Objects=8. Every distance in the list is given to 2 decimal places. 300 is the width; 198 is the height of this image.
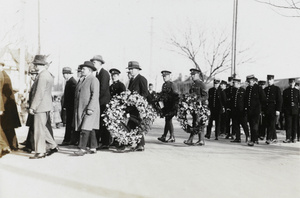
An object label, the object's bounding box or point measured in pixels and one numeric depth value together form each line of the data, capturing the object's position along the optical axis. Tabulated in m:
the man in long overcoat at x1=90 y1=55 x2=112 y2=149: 9.46
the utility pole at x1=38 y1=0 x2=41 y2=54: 23.86
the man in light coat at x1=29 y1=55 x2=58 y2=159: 8.07
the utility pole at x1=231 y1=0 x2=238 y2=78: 17.23
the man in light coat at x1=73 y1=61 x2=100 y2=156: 8.47
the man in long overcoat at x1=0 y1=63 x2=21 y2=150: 8.64
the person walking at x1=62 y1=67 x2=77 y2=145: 10.56
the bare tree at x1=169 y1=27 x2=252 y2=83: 25.08
